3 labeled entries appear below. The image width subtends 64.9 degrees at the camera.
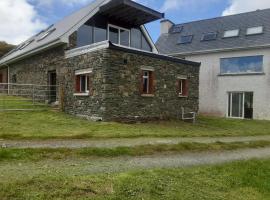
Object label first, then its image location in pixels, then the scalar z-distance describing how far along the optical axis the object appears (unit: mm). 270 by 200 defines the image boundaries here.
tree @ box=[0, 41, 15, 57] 30283
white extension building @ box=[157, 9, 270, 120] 16591
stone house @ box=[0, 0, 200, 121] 10354
